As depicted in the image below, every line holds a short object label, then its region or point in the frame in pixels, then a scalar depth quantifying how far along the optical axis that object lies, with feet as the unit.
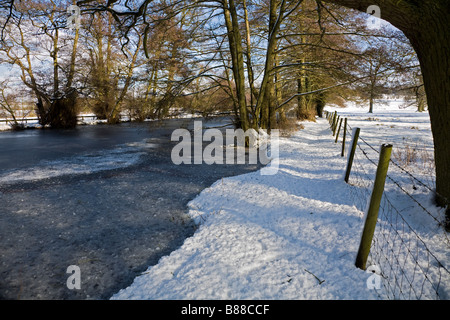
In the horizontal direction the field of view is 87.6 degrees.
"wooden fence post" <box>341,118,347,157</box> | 27.22
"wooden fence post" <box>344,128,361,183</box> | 18.12
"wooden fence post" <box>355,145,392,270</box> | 8.50
